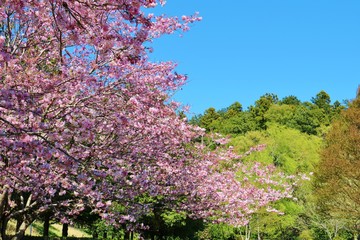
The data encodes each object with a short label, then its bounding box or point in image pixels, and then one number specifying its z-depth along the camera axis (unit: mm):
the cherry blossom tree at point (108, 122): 4945
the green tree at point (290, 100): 92781
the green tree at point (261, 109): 76562
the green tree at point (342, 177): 28391
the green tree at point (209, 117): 81156
